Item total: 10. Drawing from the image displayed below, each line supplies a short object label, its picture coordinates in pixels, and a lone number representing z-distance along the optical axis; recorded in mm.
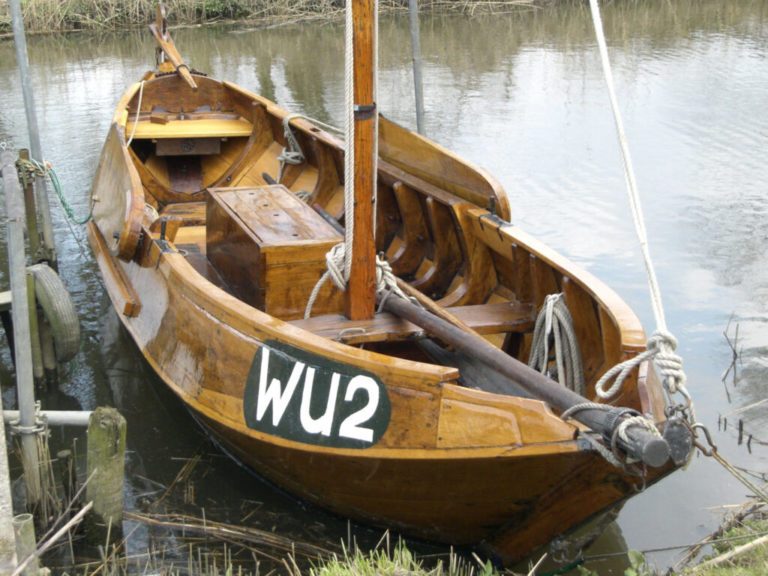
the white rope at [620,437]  6426
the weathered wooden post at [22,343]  8039
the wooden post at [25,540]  6945
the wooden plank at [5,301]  11344
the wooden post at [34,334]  11341
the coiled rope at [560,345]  8930
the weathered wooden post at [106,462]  8227
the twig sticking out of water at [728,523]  8133
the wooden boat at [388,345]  7227
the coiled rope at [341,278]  9203
